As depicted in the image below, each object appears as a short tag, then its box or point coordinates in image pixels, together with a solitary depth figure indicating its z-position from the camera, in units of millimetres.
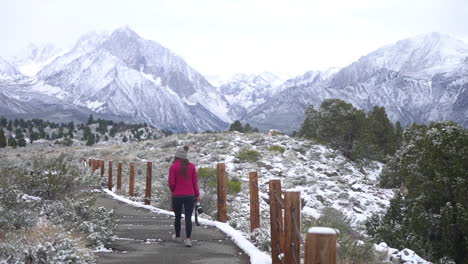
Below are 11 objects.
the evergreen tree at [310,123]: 43288
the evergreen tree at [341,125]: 38438
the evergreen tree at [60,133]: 154300
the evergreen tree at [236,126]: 72625
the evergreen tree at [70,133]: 157288
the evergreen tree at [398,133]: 40106
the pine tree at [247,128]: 74275
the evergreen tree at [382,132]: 38806
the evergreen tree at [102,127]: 169625
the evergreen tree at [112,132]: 165250
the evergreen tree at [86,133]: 140950
